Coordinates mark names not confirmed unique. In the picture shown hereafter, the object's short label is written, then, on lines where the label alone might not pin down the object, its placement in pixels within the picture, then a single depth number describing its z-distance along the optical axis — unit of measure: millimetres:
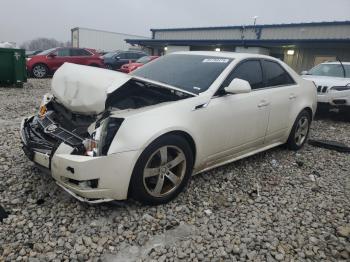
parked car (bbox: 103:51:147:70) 17859
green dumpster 10352
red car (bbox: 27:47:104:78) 14453
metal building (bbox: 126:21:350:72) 19391
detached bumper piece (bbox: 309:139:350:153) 5430
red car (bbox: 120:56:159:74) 14797
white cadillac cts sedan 2797
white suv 7391
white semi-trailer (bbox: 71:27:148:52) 28031
